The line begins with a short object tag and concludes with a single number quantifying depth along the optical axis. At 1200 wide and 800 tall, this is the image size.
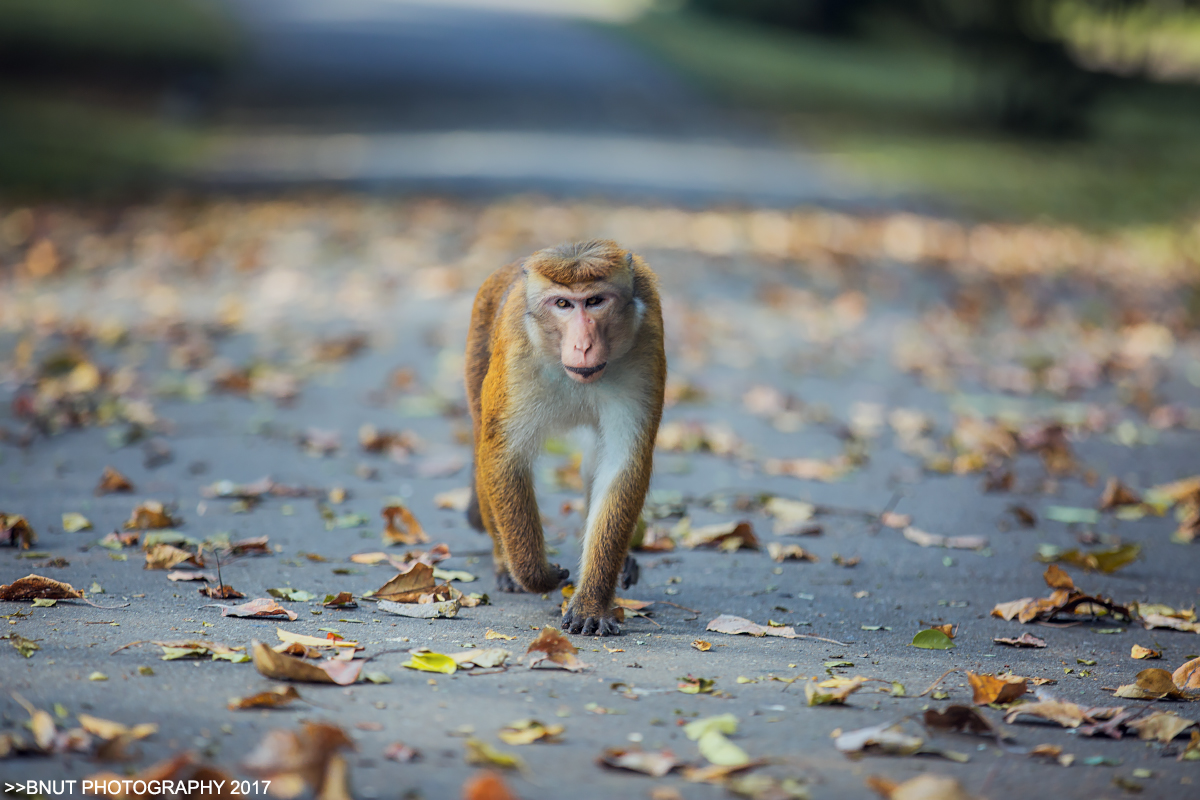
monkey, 8.75
